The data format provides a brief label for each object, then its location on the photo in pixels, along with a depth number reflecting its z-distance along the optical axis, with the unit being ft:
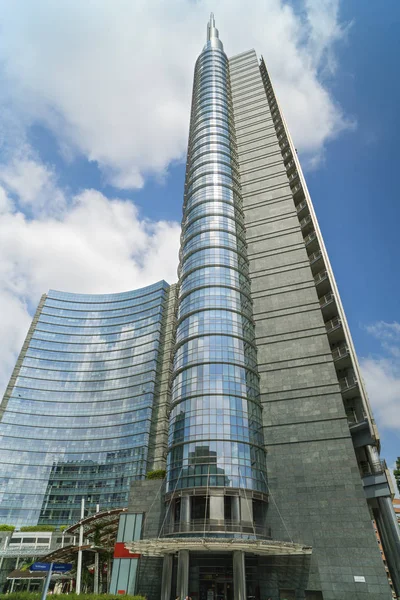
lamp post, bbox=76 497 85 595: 104.05
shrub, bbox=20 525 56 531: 230.23
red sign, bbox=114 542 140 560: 124.65
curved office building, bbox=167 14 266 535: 124.67
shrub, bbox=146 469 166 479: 154.07
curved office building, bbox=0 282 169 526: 291.17
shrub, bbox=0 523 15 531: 192.65
